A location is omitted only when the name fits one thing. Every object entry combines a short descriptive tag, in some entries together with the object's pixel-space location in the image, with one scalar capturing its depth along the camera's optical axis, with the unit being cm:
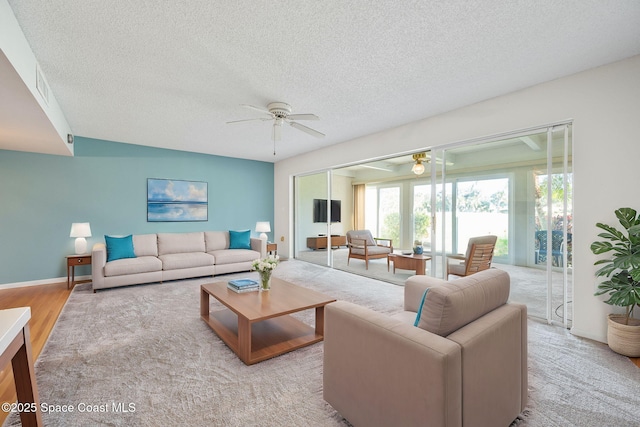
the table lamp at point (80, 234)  463
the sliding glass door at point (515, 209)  307
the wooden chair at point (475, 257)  372
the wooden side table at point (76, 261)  451
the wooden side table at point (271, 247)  665
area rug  168
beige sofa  439
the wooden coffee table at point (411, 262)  491
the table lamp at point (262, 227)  652
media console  822
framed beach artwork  591
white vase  301
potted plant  232
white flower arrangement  298
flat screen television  848
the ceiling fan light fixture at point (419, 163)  570
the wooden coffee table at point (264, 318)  232
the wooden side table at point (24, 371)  123
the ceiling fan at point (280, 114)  352
